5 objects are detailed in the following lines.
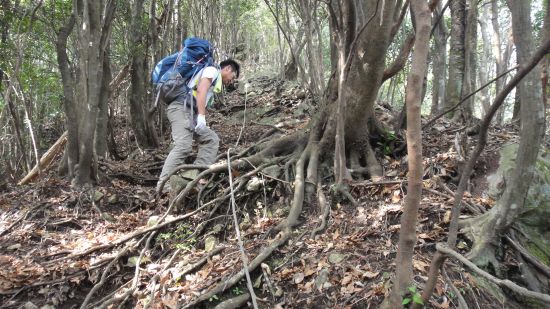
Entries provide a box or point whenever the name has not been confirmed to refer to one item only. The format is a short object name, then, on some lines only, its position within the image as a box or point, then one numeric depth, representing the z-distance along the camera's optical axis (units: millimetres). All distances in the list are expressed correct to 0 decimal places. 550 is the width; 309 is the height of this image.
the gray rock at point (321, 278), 3152
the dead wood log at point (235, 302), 3102
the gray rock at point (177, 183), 4930
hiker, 5090
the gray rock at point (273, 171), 4795
